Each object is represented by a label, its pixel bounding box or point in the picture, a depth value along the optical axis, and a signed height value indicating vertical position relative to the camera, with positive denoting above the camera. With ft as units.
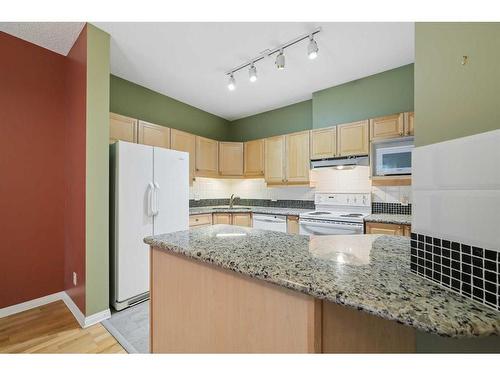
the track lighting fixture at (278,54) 6.97 +4.86
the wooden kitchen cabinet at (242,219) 12.38 -1.77
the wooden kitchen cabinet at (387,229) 7.60 -1.49
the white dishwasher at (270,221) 11.11 -1.78
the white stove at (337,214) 8.81 -1.22
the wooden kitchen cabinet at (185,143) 10.99 +2.26
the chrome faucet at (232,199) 14.16 -0.81
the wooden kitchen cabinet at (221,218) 12.16 -1.69
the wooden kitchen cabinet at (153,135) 9.70 +2.39
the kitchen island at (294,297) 1.69 -1.02
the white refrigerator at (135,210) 7.36 -0.80
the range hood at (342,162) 9.35 +1.11
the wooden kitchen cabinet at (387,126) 8.58 +2.42
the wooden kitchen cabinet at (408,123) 8.26 +2.41
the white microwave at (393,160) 8.25 +1.03
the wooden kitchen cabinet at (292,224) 10.64 -1.77
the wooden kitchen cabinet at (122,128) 8.70 +2.39
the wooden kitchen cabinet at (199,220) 10.91 -1.65
